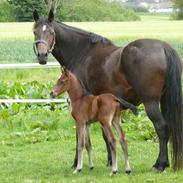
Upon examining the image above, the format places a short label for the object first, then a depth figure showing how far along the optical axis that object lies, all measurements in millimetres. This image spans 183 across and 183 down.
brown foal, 12961
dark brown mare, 12936
